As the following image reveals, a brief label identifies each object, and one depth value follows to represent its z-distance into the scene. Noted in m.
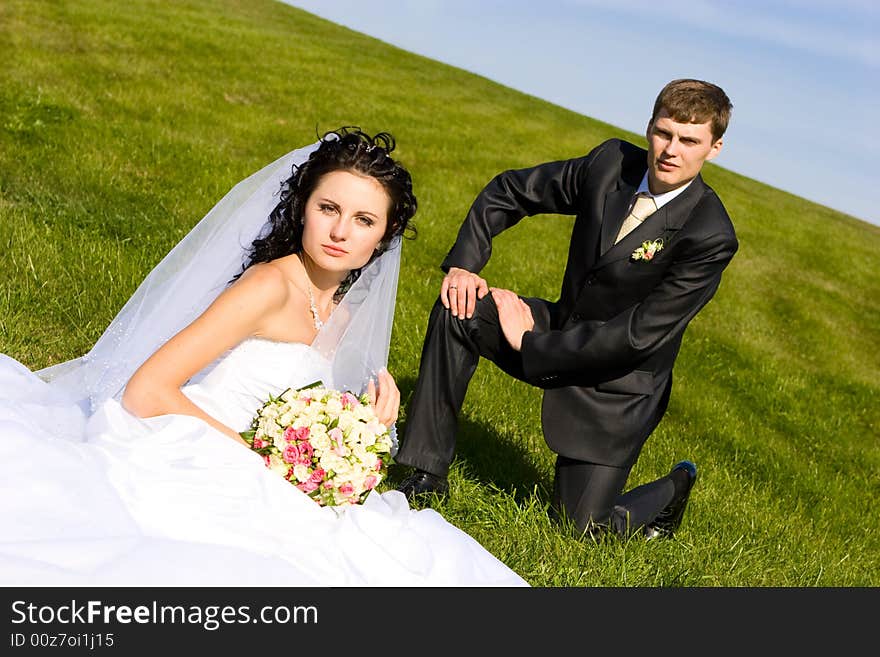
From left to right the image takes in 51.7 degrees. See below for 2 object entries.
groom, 5.70
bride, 3.91
